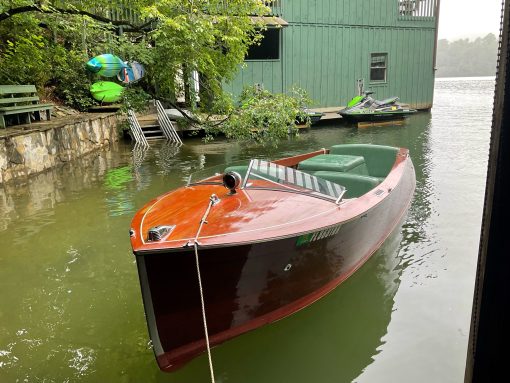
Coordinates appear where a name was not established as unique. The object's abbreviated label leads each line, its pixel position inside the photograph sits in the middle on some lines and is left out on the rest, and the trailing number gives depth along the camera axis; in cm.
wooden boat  294
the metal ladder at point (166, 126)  1327
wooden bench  887
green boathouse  1648
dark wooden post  149
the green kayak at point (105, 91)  1297
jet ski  1666
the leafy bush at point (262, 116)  1082
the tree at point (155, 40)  927
